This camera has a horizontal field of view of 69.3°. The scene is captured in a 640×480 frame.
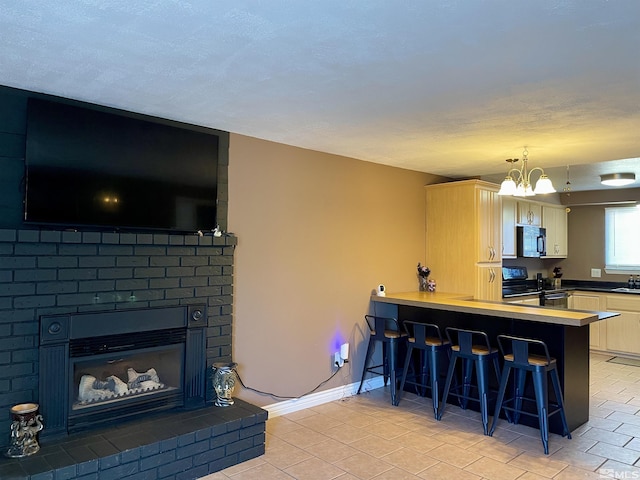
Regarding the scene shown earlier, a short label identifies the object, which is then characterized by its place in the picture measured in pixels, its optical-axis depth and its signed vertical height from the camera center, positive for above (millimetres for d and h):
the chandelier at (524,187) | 3723 +551
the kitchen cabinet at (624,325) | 6117 -942
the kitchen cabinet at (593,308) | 6410 -757
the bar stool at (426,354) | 3951 -917
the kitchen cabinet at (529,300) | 5918 -599
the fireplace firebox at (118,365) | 2719 -759
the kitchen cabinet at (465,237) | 4965 +180
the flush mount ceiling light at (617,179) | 5566 +935
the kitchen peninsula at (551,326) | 3529 -614
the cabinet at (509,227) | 5984 +359
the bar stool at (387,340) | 4285 -822
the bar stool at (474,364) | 3641 -910
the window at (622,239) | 6781 +242
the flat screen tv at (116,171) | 2709 +509
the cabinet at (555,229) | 6910 +387
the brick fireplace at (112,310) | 2547 -474
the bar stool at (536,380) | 3291 -946
